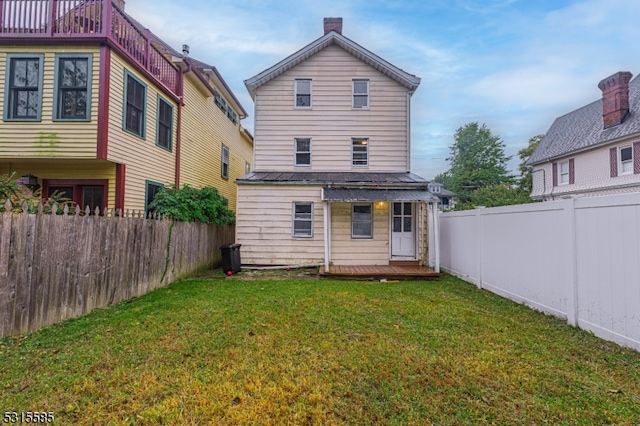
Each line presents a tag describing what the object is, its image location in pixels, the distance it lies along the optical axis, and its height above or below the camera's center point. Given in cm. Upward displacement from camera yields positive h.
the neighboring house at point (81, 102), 728 +316
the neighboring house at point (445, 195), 3559 +373
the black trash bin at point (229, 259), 940 -113
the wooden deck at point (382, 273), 869 -144
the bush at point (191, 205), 860 +58
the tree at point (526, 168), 3256 +680
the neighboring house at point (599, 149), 1572 +473
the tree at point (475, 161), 3947 +921
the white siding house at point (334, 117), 1149 +427
